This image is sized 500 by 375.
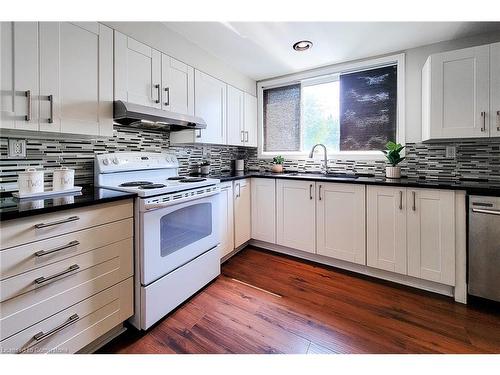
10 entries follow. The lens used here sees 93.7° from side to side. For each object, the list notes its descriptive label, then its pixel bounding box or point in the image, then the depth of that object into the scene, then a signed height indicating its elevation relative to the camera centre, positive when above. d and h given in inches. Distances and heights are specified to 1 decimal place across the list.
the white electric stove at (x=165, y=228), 57.8 -12.0
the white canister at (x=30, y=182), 47.8 +1.0
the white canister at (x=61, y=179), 53.5 +1.7
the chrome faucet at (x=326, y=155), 108.6 +14.7
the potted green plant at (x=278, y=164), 118.8 +11.5
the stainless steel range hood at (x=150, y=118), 63.1 +21.2
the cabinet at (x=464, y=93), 70.3 +29.1
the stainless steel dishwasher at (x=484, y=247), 64.4 -17.2
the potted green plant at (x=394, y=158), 88.5 +10.6
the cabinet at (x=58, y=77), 46.9 +24.9
